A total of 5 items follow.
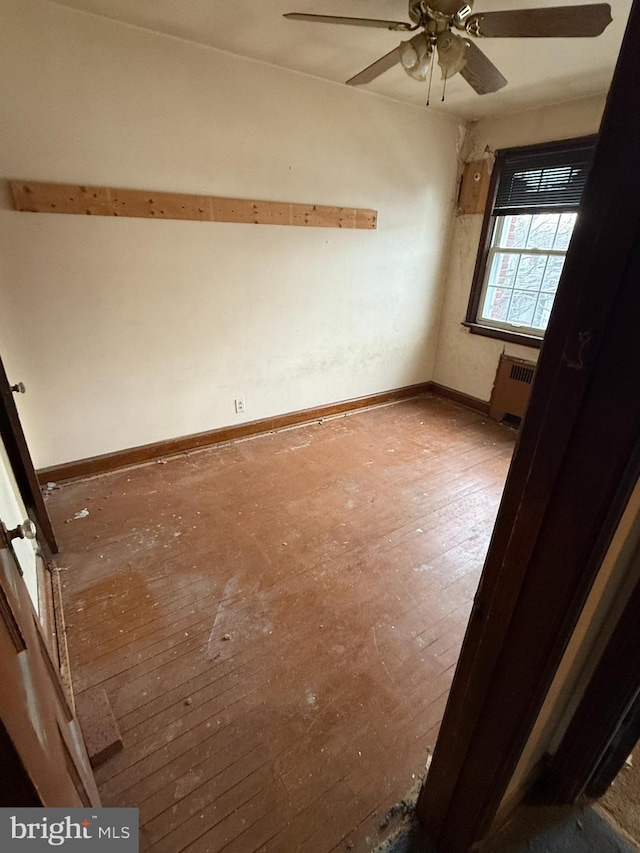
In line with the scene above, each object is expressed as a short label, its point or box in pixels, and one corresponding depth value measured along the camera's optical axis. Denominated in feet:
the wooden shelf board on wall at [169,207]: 6.76
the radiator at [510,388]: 11.25
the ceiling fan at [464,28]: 4.77
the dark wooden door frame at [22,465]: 5.38
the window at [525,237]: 9.67
